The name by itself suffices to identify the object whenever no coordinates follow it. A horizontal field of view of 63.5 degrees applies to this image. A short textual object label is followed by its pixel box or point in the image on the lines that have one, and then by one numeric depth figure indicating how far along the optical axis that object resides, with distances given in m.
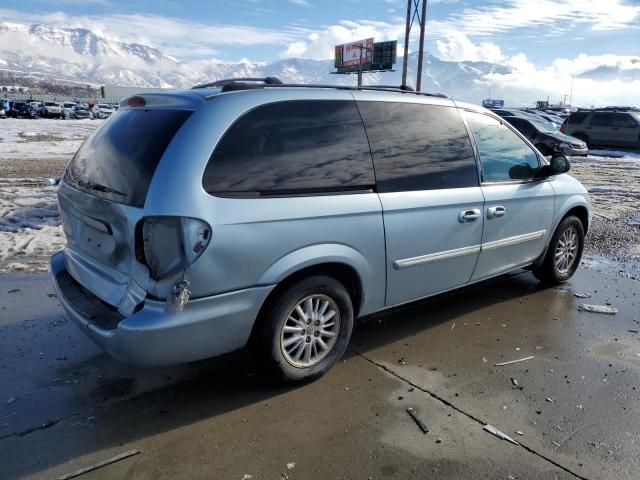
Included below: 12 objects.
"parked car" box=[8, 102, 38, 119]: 46.67
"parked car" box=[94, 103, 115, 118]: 54.44
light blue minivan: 2.73
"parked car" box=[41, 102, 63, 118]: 49.19
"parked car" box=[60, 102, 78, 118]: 49.89
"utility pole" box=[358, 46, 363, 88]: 62.94
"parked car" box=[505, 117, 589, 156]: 18.80
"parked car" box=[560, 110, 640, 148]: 21.97
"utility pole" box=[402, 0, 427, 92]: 28.55
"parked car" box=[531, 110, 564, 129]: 32.29
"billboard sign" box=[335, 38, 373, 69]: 69.69
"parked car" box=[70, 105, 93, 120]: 50.75
